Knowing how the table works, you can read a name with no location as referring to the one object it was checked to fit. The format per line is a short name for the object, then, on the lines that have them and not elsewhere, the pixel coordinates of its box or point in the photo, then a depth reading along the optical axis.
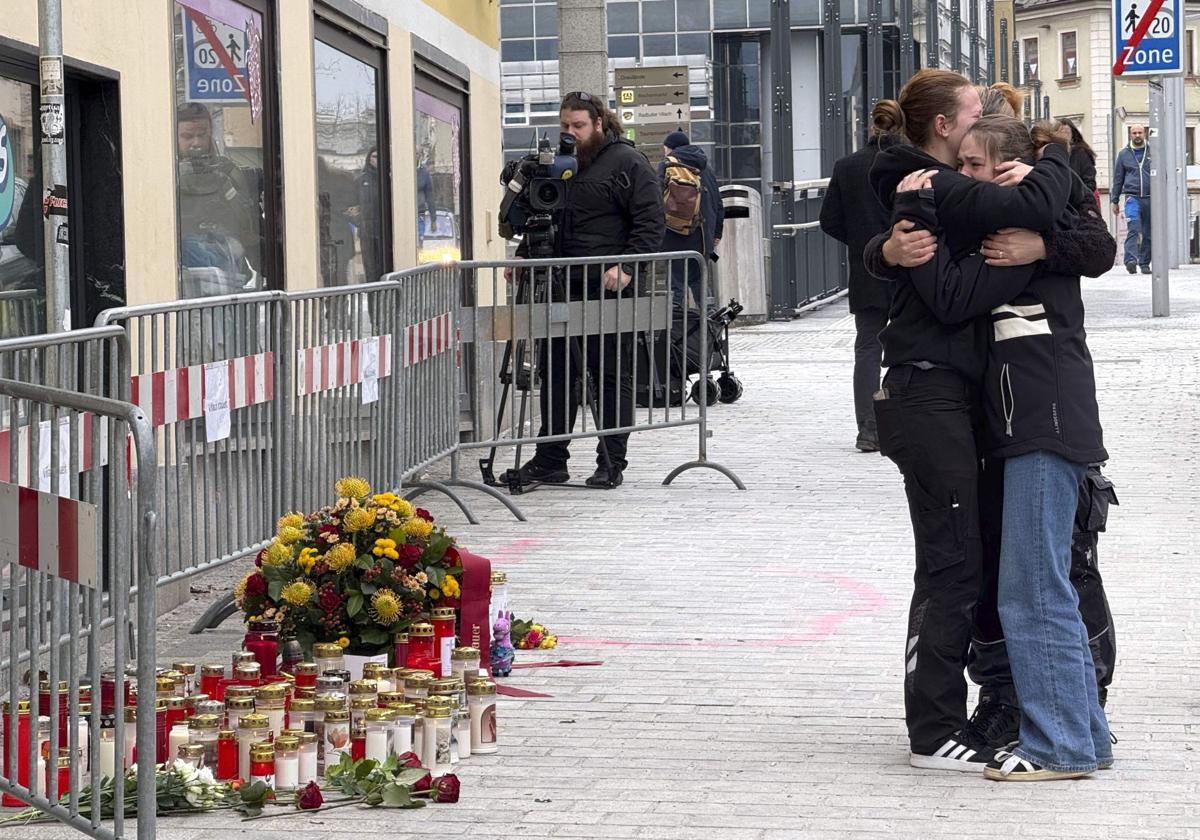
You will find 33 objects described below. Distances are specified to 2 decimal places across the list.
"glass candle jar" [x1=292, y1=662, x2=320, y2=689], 10.38
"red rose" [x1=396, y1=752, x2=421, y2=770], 9.57
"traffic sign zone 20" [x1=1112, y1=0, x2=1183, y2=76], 36.71
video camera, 19.47
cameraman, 19.35
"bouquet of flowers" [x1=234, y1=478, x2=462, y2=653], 11.03
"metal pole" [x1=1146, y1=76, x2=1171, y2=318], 40.22
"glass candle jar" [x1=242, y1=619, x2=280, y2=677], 10.74
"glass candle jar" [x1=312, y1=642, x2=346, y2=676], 10.58
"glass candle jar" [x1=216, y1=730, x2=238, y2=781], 9.39
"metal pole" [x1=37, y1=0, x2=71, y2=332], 10.95
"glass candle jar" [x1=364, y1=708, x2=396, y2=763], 9.53
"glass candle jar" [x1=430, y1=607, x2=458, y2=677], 11.03
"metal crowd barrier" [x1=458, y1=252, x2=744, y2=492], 18.85
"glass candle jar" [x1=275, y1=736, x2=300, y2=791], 9.25
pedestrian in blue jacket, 56.99
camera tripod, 18.99
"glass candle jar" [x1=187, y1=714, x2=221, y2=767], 9.40
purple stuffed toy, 11.80
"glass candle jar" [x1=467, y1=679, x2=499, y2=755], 10.06
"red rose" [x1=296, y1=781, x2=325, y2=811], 9.06
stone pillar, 30.34
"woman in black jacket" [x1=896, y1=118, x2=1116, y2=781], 9.16
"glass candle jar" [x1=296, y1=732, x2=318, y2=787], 9.33
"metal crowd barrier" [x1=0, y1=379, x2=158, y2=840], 7.70
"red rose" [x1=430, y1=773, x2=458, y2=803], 9.19
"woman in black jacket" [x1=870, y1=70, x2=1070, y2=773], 9.18
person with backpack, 26.50
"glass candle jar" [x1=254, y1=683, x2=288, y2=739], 9.64
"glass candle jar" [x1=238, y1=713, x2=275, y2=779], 9.36
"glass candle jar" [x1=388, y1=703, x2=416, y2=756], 9.60
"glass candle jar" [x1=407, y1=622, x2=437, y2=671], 10.81
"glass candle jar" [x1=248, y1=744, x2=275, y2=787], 9.28
